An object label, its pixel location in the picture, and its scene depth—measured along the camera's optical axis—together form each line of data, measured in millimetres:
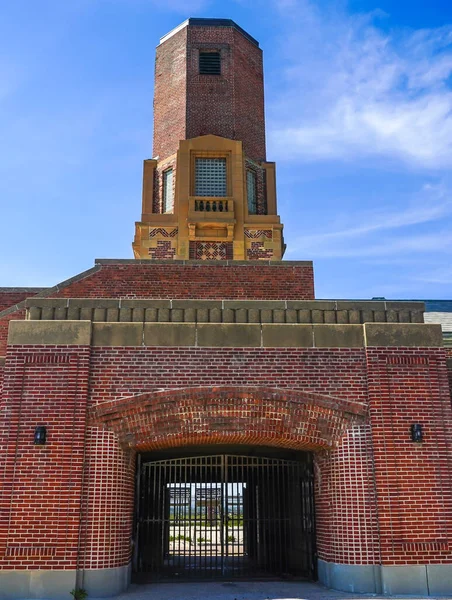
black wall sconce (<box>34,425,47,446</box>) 9797
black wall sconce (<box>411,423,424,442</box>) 10203
